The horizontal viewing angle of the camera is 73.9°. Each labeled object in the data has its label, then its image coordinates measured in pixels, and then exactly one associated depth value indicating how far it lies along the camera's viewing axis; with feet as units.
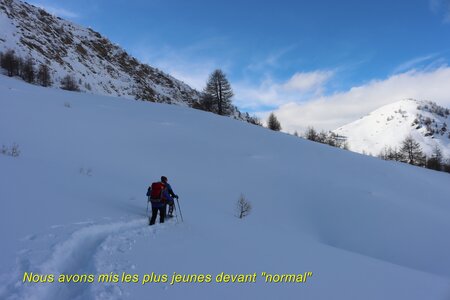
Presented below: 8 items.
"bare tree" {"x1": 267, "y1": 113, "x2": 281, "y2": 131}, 200.95
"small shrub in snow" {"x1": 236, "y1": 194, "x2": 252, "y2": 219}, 42.60
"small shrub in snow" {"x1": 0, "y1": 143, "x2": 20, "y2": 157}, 36.81
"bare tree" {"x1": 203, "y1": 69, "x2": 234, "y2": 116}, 157.38
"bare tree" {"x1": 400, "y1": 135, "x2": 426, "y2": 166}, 186.60
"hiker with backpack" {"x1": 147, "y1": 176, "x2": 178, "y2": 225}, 29.96
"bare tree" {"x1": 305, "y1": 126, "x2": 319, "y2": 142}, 225.50
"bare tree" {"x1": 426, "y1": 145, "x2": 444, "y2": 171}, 202.69
